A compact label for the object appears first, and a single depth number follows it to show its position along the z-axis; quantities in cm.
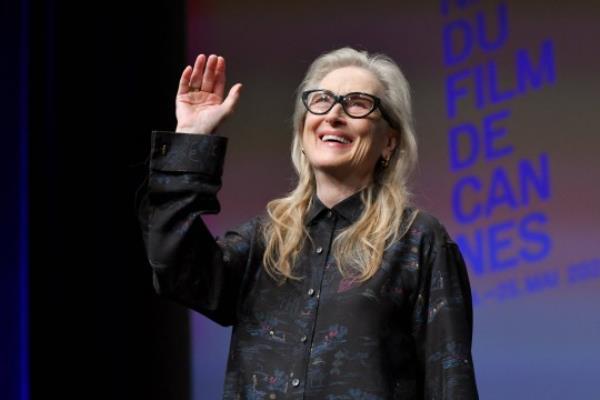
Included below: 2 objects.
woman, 502
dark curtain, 632
